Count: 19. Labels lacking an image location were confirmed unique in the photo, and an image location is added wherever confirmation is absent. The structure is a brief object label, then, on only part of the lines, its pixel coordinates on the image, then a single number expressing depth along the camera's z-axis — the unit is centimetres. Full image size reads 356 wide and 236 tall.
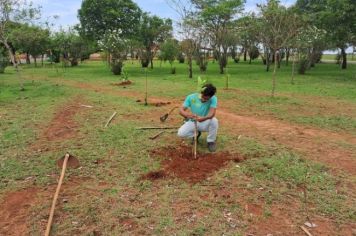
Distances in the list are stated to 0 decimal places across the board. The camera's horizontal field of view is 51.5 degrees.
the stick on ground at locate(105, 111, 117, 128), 842
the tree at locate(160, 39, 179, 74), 2853
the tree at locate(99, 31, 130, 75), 2486
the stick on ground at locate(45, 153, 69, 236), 372
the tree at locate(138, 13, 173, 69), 3231
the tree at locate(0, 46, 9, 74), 2423
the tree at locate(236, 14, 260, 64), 2483
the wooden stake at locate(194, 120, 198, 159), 582
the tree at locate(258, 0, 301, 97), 1416
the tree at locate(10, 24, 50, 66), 3177
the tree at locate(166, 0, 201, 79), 2177
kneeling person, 624
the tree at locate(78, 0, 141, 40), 2773
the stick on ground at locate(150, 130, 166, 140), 708
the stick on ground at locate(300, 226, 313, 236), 368
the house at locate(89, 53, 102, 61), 5906
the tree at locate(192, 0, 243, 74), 2336
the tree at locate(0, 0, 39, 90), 1452
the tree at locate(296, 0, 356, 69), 1814
